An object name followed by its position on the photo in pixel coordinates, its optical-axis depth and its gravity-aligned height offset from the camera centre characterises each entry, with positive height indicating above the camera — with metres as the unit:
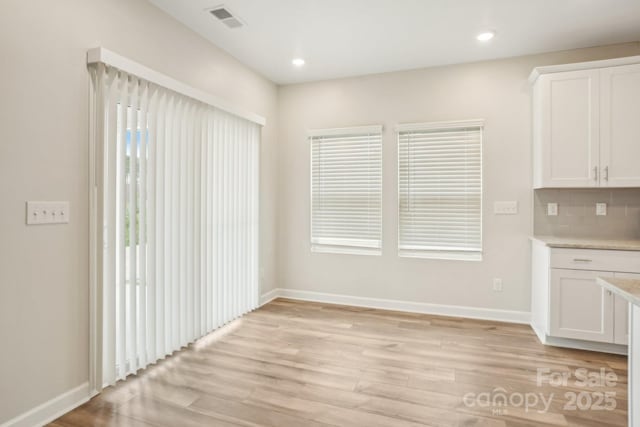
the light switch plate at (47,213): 1.96 +0.00
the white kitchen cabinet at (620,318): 2.84 -0.85
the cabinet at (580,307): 2.90 -0.78
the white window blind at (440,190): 3.81 +0.26
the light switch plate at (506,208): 3.68 +0.05
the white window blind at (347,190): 4.20 +0.28
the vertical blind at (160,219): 2.33 -0.05
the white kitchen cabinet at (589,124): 3.03 +0.78
